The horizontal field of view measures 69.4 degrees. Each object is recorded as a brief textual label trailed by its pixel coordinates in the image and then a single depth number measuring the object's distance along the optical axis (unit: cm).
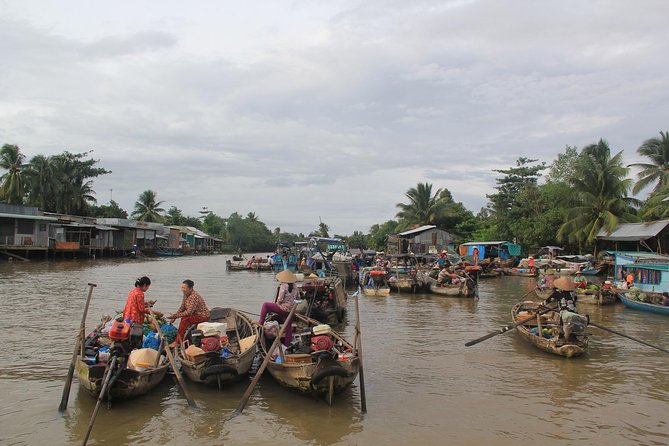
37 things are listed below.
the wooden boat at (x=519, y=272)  2933
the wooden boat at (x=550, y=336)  909
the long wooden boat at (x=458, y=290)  1914
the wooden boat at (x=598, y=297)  1714
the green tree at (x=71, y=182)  4162
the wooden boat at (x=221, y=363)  687
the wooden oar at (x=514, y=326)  942
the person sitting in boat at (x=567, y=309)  905
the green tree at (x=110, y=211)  5347
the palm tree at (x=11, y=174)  3734
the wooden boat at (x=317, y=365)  643
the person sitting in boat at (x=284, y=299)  883
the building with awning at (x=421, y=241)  3672
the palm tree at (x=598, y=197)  2864
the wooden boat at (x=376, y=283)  2041
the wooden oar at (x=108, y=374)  593
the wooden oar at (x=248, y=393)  634
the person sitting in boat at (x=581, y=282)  1808
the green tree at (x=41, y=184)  3952
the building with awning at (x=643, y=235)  2416
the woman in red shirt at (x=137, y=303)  711
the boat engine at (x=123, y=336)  645
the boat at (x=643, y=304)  1455
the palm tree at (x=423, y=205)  4462
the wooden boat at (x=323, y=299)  1252
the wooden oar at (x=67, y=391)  639
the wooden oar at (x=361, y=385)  657
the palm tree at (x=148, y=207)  6289
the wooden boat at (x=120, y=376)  617
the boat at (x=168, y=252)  5245
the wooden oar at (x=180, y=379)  649
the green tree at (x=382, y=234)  5225
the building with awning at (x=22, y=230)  3111
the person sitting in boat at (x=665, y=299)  1443
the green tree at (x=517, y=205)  3594
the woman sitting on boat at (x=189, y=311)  781
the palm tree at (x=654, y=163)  2852
